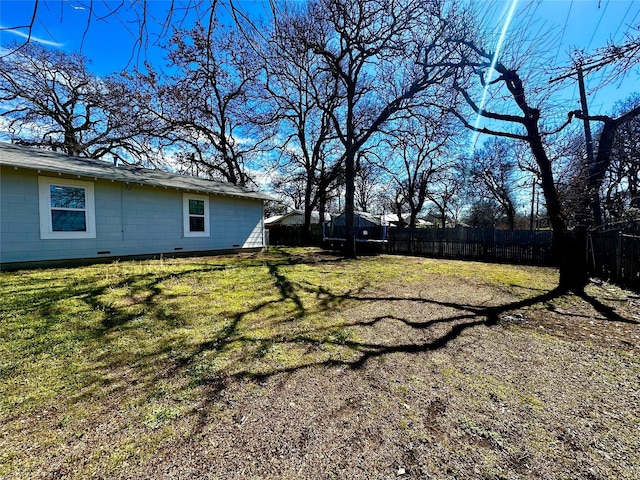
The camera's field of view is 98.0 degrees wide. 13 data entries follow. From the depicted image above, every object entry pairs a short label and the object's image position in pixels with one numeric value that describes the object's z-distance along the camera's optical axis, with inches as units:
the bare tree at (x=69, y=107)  502.3
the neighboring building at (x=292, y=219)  1075.3
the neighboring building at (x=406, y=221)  1204.5
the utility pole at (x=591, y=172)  285.7
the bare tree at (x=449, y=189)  883.7
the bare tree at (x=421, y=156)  430.8
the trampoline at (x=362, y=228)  584.7
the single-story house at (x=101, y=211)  248.5
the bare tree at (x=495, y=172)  761.6
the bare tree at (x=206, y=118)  502.0
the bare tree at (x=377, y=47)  326.3
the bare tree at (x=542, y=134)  230.2
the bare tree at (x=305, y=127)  523.8
